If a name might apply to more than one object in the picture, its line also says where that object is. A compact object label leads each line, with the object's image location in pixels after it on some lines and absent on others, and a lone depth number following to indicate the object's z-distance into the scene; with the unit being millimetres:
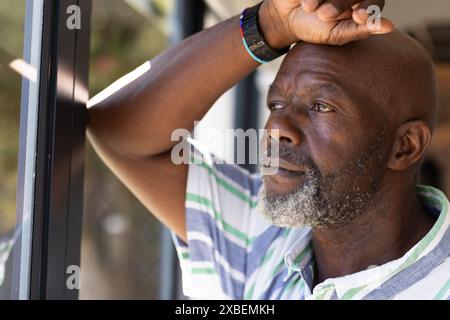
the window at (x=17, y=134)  1433
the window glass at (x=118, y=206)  1897
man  1572
